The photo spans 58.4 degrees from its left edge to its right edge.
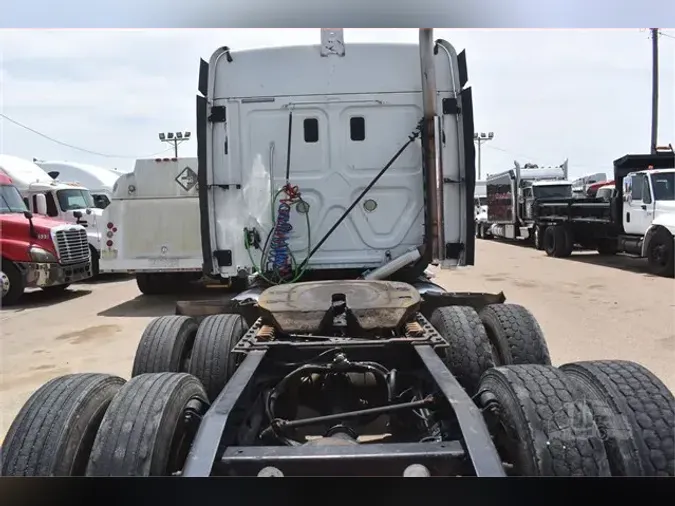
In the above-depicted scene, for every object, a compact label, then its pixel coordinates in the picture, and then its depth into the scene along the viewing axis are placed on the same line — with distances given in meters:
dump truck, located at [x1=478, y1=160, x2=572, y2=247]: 21.06
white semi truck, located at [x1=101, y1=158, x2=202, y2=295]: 10.41
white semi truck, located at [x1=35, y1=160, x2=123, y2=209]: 17.89
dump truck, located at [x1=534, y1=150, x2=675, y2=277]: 13.10
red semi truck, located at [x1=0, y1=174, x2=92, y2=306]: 11.08
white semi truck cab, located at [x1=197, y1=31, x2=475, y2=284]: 5.00
